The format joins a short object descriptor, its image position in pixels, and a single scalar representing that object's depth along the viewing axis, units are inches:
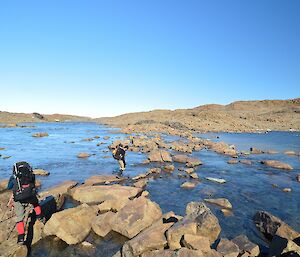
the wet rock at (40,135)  2030.8
